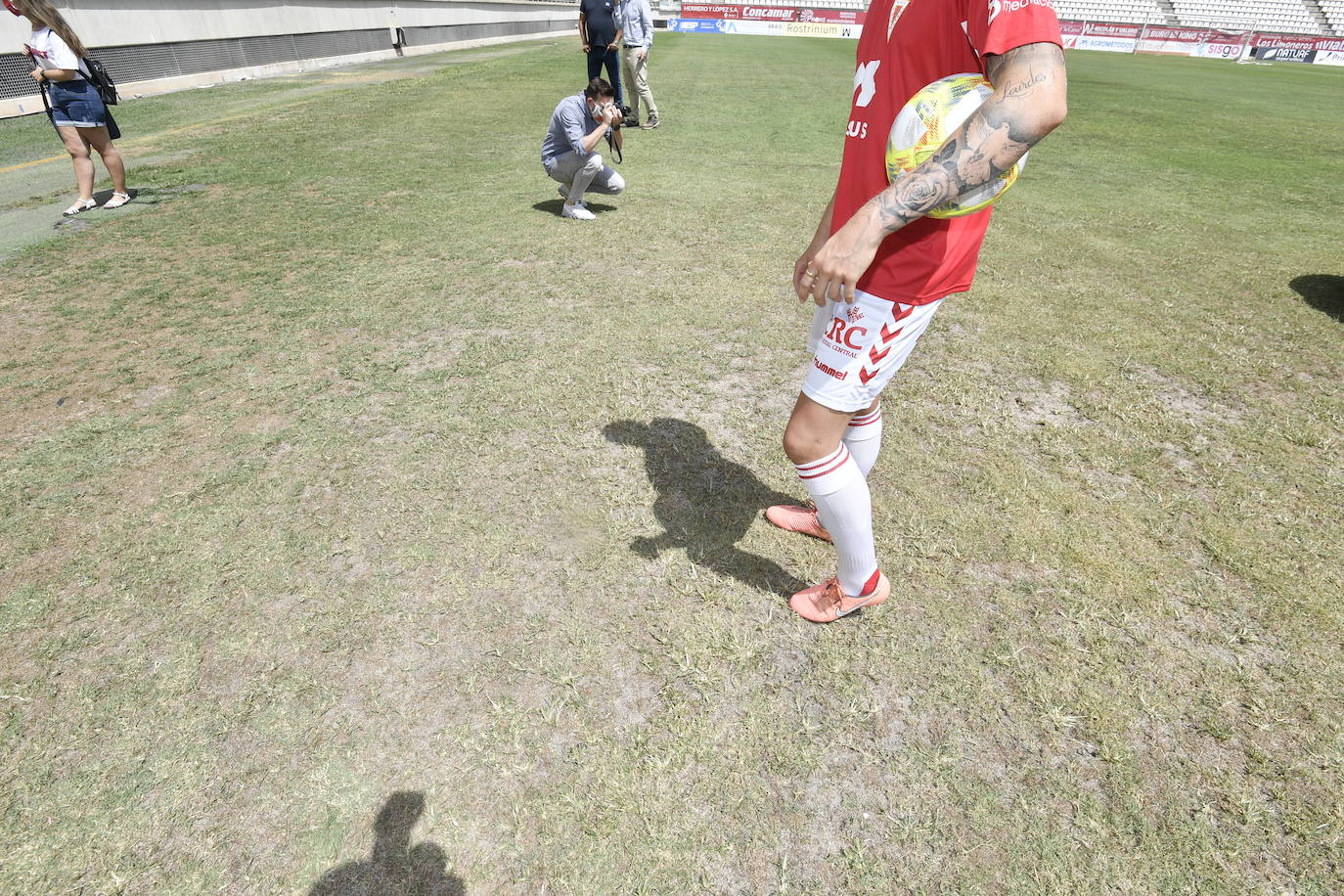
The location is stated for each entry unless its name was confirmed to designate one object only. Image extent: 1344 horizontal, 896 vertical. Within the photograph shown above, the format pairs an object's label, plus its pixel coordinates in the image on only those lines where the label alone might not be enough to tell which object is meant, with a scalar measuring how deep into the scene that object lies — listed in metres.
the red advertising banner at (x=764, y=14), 42.09
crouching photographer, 6.42
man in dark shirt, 9.89
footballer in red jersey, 1.43
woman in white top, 5.80
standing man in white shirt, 10.14
